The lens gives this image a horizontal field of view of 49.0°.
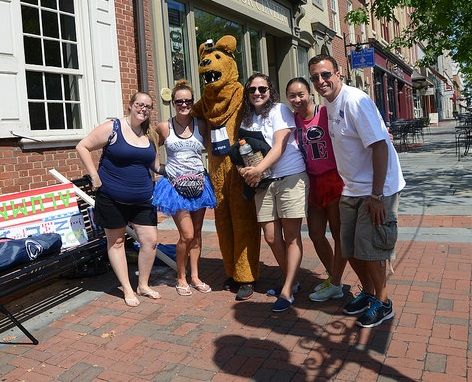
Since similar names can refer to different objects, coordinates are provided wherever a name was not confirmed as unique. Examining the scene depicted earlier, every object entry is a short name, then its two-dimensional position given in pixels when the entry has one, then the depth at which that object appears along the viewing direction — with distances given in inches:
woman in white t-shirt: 155.7
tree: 375.6
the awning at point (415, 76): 1371.8
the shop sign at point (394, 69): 1115.3
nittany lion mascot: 169.2
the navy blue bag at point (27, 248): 150.3
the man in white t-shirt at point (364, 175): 130.2
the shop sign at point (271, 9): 444.6
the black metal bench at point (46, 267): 143.6
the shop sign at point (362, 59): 627.2
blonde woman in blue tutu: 169.9
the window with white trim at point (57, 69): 221.5
